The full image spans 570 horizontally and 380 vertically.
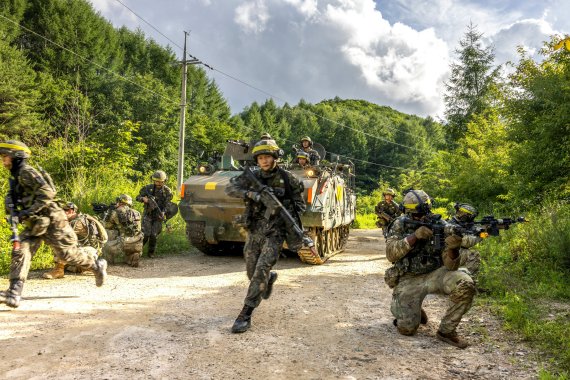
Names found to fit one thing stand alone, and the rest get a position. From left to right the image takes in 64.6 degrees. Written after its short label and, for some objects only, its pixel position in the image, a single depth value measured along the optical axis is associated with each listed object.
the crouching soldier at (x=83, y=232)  6.71
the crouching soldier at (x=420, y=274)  4.18
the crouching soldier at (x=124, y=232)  8.00
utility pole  20.04
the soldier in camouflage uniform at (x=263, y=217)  4.57
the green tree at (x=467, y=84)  29.25
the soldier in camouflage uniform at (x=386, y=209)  9.86
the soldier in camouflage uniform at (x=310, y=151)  10.27
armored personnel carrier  8.35
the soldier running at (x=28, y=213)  4.98
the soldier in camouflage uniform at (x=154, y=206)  9.20
